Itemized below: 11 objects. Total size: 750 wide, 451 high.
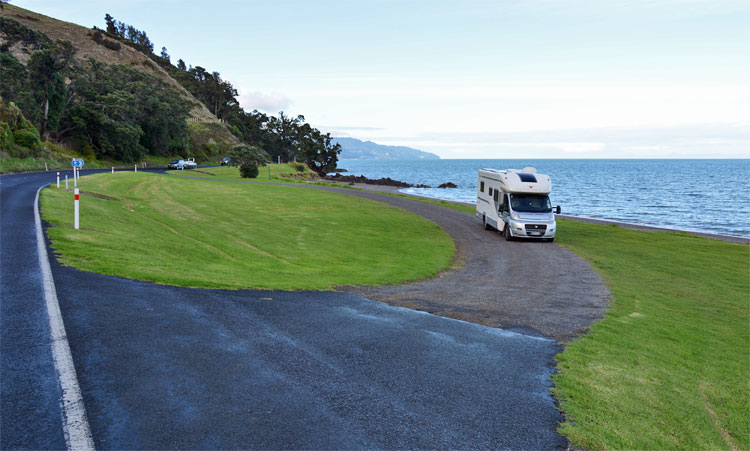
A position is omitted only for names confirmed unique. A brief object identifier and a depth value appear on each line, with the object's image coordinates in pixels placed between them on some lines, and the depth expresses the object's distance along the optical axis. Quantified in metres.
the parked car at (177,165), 72.88
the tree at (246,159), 67.19
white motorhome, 25.11
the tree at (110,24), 161.00
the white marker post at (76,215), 16.34
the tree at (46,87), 62.53
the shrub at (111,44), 132.00
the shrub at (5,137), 48.62
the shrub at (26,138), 51.38
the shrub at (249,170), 67.06
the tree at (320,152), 129.00
